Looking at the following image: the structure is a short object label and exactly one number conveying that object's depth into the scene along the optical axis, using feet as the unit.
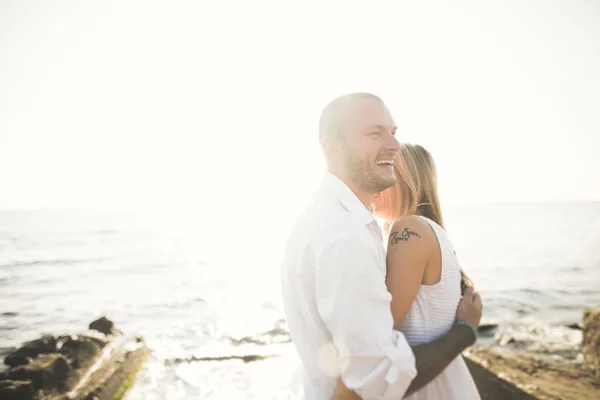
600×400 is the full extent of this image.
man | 5.79
